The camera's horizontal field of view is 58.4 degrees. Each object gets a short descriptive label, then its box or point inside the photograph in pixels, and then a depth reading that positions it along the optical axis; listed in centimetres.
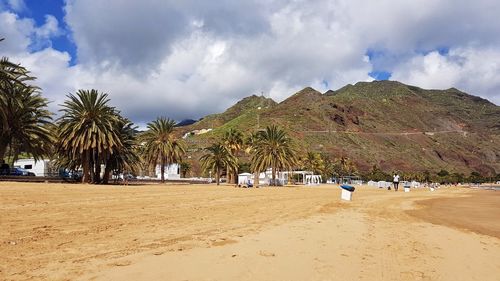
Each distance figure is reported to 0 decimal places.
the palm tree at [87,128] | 4141
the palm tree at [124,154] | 4794
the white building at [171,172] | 9566
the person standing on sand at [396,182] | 5519
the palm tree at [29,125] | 3934
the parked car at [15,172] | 5412
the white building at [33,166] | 7469
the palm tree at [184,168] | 10459
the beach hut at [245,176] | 8552
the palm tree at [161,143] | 6106
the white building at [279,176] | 7512
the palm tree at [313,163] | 11169
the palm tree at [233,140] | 7400
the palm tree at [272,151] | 6438
